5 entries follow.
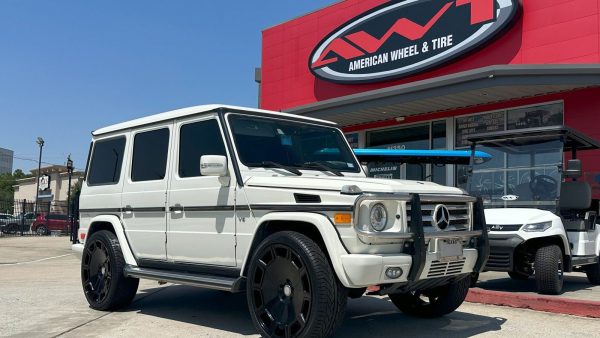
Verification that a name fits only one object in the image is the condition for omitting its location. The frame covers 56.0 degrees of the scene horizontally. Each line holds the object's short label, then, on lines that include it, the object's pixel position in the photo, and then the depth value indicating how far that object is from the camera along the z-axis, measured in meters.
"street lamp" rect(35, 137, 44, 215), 47.27
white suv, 4.41
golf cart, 7.62
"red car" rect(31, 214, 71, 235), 29.55
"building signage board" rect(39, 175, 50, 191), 48.11
